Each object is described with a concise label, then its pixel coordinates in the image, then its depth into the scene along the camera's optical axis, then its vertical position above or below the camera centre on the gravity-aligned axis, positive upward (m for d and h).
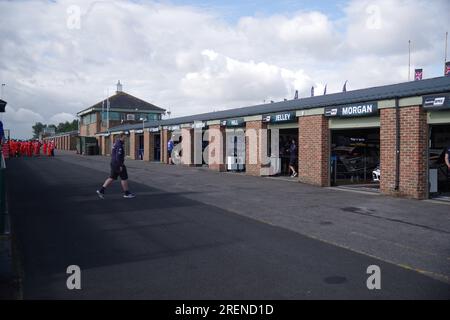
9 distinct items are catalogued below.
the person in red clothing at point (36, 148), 44.97 +0.29
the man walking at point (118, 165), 12.38 -0.41
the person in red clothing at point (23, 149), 44.60 +0.20
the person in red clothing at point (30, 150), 43.89 +0.09
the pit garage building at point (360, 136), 12.88 +0.51
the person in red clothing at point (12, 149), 40.53 +0.19
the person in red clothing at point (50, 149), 43.56 +0.18
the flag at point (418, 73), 27.41 +4.57
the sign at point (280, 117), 18.41 +1.36
